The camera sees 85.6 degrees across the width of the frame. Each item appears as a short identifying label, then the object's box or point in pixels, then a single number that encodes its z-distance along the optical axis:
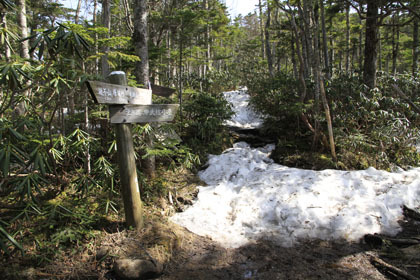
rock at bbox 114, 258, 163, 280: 2.67
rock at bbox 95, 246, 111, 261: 2.91
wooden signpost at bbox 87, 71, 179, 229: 2.90
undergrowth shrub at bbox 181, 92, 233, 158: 7.09
